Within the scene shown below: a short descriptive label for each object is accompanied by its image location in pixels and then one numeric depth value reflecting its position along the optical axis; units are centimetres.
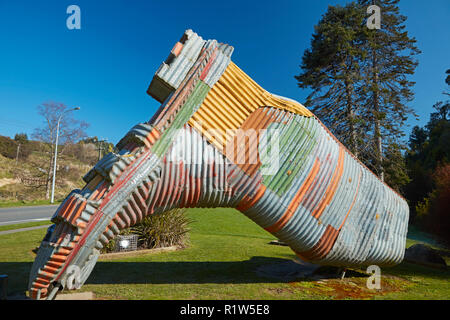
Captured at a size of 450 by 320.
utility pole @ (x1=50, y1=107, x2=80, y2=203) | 2186
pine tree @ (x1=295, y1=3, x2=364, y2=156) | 1481
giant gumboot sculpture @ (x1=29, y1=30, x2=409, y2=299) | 301
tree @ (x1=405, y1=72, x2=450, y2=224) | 2067
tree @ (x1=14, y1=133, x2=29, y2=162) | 3991
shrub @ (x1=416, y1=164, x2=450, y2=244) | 949
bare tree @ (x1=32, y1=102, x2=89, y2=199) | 2464
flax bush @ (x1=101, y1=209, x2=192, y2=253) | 866
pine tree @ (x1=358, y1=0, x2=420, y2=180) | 1492
